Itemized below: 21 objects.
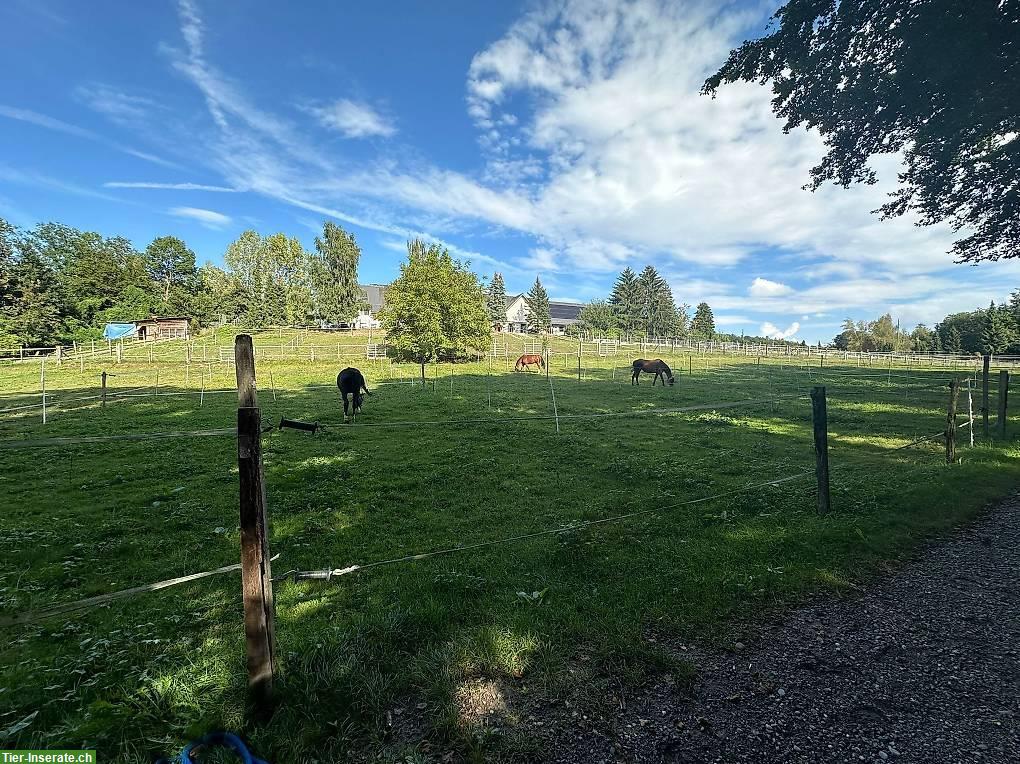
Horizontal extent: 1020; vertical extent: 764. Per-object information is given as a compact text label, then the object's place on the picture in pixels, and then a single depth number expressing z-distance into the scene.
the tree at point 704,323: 95.69
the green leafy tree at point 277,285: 62.12
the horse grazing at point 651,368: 27.57
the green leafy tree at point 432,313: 37.31
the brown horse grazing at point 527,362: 35.53
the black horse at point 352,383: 15.80
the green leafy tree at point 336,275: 64.06
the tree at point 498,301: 79.50
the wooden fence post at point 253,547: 2.81
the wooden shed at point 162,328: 57.19
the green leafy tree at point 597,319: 76.88
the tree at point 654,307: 81.94
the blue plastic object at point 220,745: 2.28
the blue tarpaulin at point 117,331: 51.22
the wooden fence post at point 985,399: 10.98
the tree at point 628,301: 80.19
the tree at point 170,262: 70.75
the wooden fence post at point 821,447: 6.11
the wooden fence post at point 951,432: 8.52
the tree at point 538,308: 81.62
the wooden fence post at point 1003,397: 10.53
